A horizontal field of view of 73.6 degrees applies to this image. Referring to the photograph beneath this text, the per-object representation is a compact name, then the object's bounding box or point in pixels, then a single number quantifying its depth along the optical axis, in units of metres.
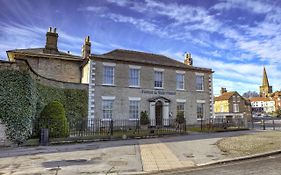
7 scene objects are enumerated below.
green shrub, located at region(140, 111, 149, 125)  18.78
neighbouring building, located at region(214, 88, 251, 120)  43.20
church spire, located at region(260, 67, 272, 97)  90.94
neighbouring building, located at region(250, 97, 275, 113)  86.23
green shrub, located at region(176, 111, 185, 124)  20.29
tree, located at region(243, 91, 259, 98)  141.48
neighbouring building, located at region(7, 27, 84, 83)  20.03
